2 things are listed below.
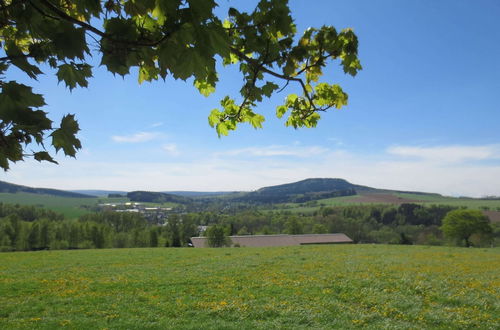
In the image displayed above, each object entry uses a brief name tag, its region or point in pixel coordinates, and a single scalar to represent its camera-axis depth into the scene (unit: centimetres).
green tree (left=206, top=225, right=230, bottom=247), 4581
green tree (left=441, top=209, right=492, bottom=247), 4887
